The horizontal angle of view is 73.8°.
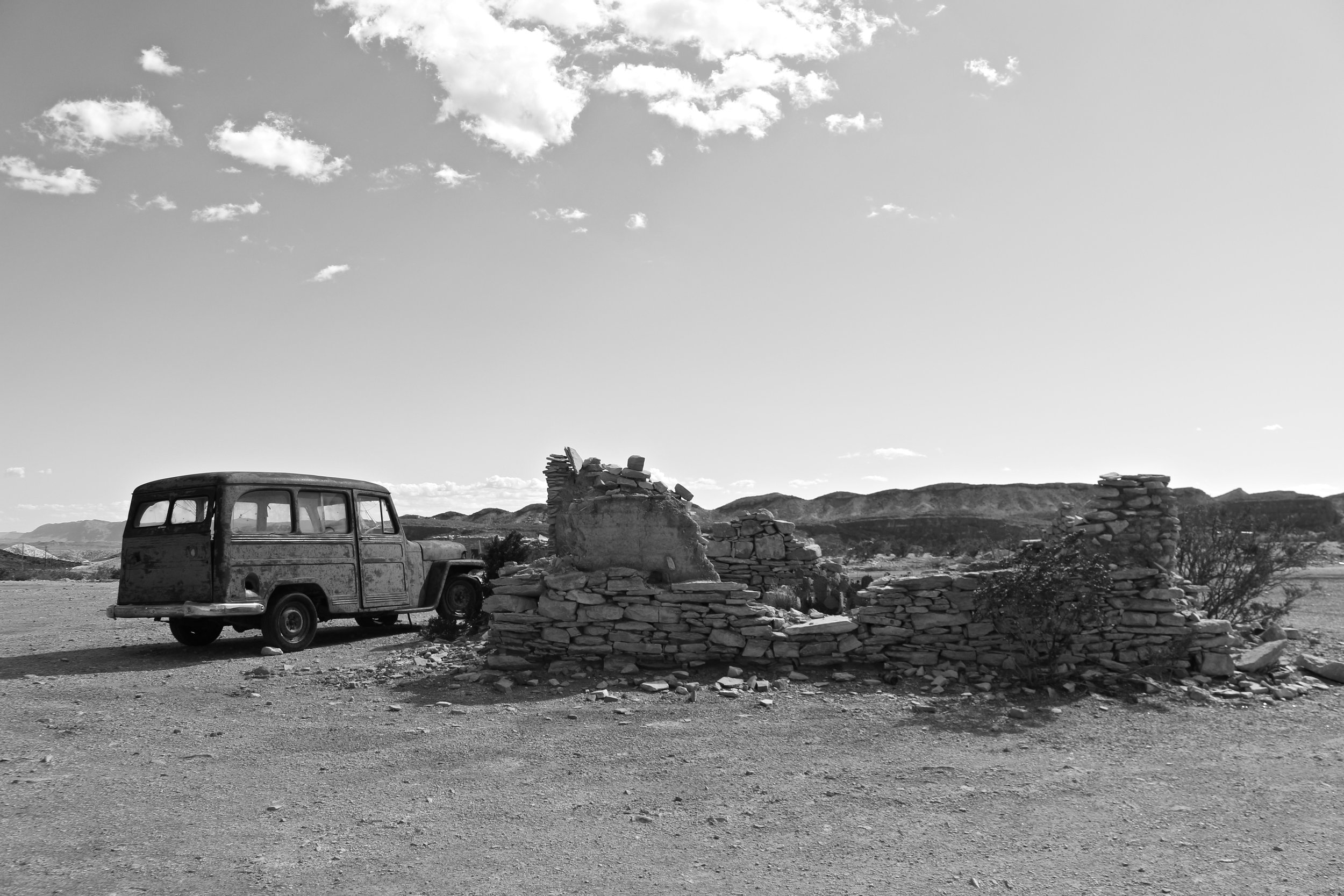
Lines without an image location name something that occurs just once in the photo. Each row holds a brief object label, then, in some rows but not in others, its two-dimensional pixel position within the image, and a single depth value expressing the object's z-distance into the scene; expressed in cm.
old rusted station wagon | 971
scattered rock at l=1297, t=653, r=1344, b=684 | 823
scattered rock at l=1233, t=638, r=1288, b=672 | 823
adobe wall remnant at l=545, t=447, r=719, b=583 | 930
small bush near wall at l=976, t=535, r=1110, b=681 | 817
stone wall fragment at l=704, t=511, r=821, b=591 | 1445
